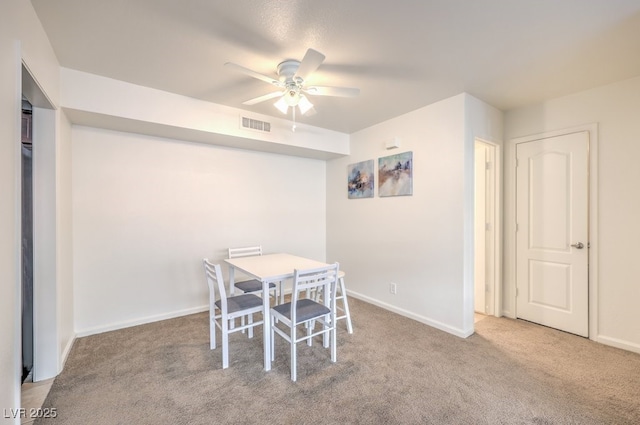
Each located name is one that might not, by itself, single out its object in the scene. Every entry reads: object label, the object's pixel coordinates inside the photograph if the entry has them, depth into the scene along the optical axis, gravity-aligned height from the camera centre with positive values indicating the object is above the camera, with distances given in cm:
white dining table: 223 -53
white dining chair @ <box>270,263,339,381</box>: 213 -81
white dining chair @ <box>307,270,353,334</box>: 280 -98
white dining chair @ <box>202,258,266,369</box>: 227 -83
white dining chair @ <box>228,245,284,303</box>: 297 -80
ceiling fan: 198 +99
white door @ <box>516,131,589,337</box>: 280 -23
